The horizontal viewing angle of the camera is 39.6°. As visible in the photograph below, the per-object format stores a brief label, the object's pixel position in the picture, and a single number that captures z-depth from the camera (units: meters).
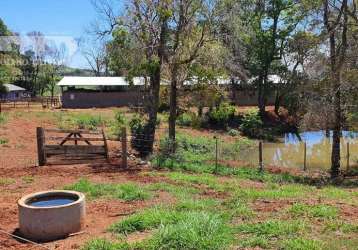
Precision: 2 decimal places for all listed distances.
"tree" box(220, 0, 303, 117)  48.59
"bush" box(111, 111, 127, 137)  29.72
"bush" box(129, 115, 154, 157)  23.58
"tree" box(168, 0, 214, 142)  22.38
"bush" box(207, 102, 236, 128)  43.41
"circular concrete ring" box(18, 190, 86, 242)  8.40
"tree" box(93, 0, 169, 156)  21.92
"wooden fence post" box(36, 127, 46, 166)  17.14
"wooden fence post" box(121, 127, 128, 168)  17.42
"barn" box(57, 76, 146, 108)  56.00
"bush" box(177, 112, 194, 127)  42.25
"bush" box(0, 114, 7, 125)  31.72
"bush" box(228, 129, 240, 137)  41.04
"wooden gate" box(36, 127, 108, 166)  17.30
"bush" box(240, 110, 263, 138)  41.81
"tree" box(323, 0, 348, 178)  21.69
